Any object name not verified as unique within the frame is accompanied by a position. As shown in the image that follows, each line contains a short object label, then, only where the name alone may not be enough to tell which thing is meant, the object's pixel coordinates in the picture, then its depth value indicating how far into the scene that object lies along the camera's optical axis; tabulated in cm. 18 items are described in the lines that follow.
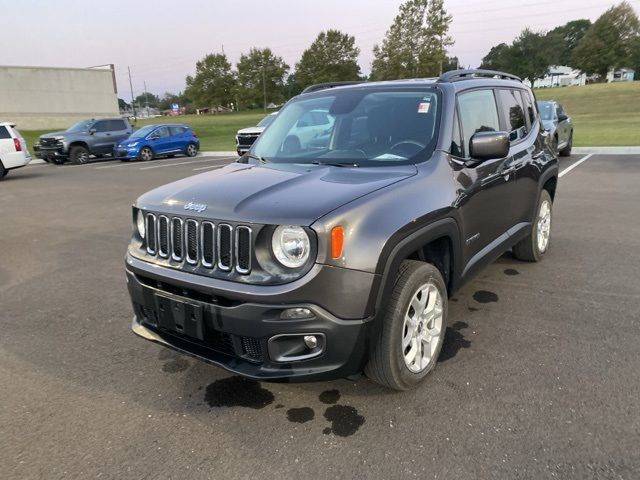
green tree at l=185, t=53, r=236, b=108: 7831
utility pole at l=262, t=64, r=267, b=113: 7290
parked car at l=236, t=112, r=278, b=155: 1728
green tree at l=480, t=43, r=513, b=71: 9600
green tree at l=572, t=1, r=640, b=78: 8306
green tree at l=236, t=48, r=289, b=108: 7469
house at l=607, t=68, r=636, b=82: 9804
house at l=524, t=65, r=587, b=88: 11267
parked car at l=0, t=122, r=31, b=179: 1441
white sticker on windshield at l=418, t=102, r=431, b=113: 343
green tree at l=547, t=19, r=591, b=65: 12337
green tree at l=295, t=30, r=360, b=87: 6938
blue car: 1930
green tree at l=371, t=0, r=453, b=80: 5594
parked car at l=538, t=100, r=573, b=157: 1238
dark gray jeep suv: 237
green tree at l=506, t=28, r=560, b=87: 9400
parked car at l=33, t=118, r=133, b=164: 1908
